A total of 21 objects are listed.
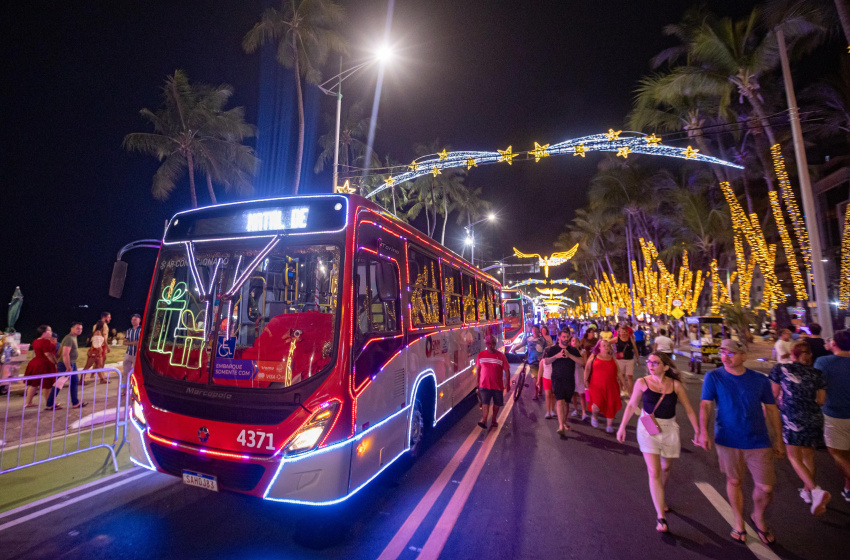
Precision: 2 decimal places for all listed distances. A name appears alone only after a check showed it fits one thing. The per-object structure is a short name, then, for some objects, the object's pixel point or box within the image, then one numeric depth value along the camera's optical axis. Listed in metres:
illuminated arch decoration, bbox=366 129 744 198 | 11.09
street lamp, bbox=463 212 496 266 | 37.22
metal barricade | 6.09
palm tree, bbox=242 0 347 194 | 17.75
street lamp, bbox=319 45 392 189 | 12.44
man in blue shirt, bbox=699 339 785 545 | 3.83
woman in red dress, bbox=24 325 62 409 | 8.01
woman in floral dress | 4.65
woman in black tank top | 4.14
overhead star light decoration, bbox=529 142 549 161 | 11.87
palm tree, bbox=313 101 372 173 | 28.02
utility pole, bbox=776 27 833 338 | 10.95
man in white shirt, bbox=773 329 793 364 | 8.78
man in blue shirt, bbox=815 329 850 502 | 4.67
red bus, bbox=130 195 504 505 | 3.63
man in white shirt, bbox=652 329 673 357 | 12.11
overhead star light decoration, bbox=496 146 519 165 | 12.35
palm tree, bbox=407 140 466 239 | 36.78
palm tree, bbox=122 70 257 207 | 24.52
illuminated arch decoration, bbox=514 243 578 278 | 52.56
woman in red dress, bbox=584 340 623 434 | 7.32
